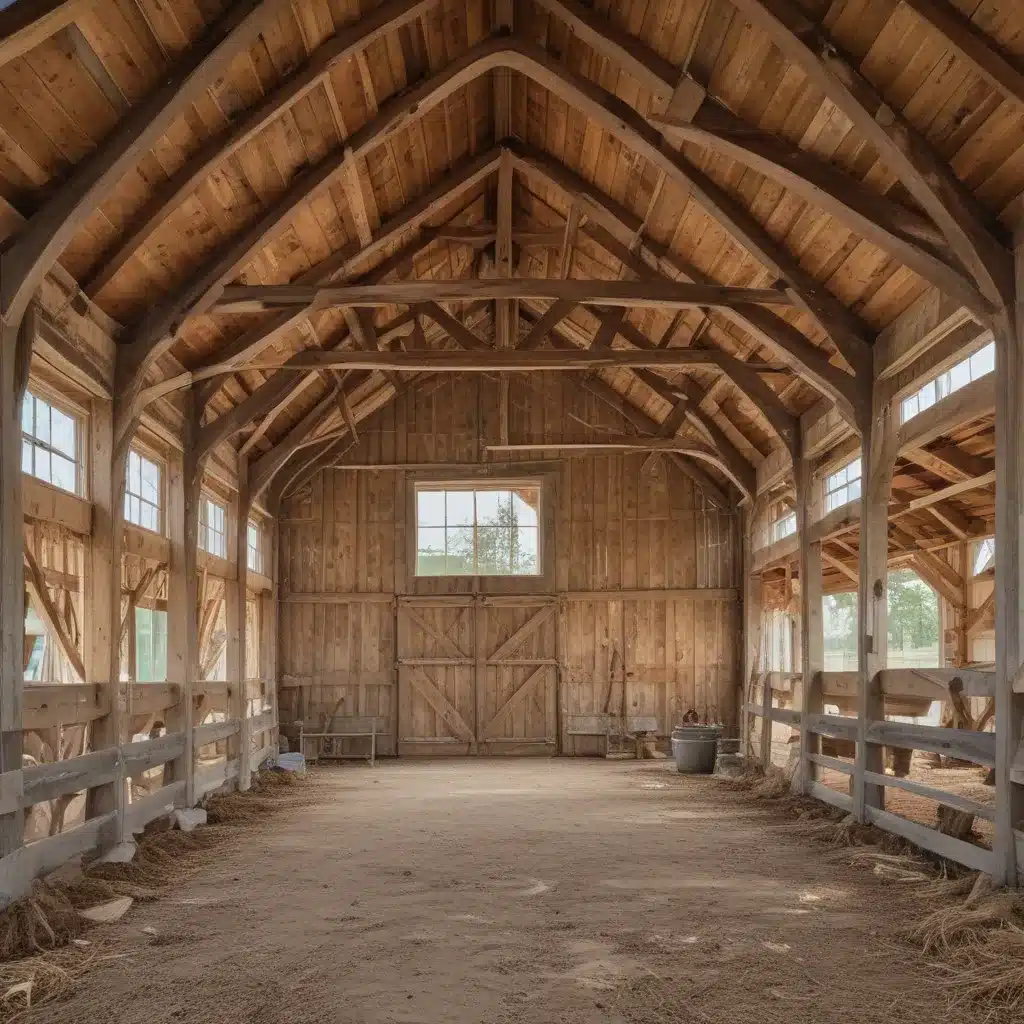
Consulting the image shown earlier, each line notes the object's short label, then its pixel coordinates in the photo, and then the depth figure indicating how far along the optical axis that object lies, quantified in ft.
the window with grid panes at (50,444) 22.35
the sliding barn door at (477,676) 50.85
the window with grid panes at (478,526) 51.88
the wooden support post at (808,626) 32.50
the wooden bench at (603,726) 50.34
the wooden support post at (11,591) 18.02
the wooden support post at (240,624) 37.19
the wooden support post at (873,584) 26.66
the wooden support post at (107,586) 23.95
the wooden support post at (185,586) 29.91
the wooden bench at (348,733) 49.37
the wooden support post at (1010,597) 18.74
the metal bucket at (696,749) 43.19
